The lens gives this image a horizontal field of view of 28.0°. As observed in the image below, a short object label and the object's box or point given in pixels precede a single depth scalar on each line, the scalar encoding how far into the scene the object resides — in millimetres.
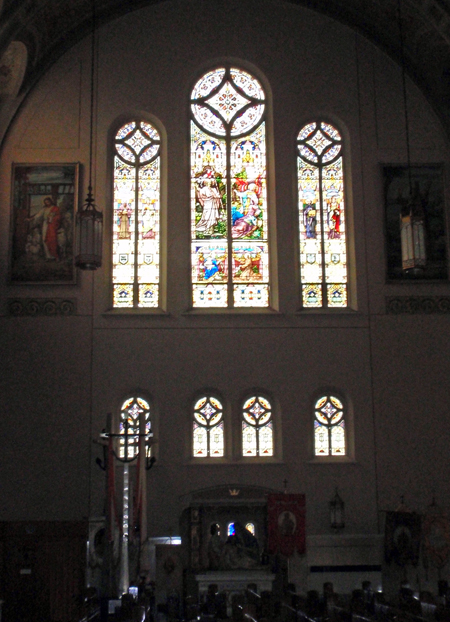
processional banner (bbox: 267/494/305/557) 18188
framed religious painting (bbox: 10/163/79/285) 19953
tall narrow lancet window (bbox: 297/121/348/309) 20375
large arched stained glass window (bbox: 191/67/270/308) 20344
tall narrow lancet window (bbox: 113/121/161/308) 20156
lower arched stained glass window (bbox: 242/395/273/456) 19547
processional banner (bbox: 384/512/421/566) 17688
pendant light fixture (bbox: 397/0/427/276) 15922
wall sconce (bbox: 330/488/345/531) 18719
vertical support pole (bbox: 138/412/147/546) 14594
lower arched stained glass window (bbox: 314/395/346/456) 19531
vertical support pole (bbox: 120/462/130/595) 14484
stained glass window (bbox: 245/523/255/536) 18672
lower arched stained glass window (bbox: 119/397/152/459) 19391
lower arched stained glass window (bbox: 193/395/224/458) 19500
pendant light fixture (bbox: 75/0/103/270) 15609
